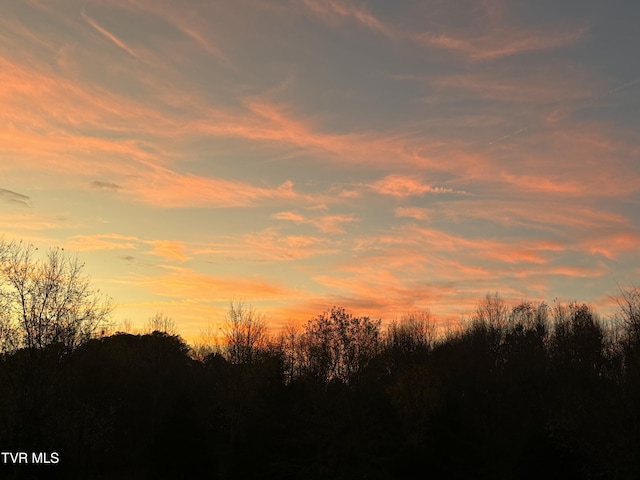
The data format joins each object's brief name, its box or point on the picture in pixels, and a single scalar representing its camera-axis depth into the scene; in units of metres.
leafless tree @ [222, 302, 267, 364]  77.56
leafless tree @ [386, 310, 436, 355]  87.56
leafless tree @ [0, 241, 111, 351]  36.94
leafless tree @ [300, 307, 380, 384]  58.44
